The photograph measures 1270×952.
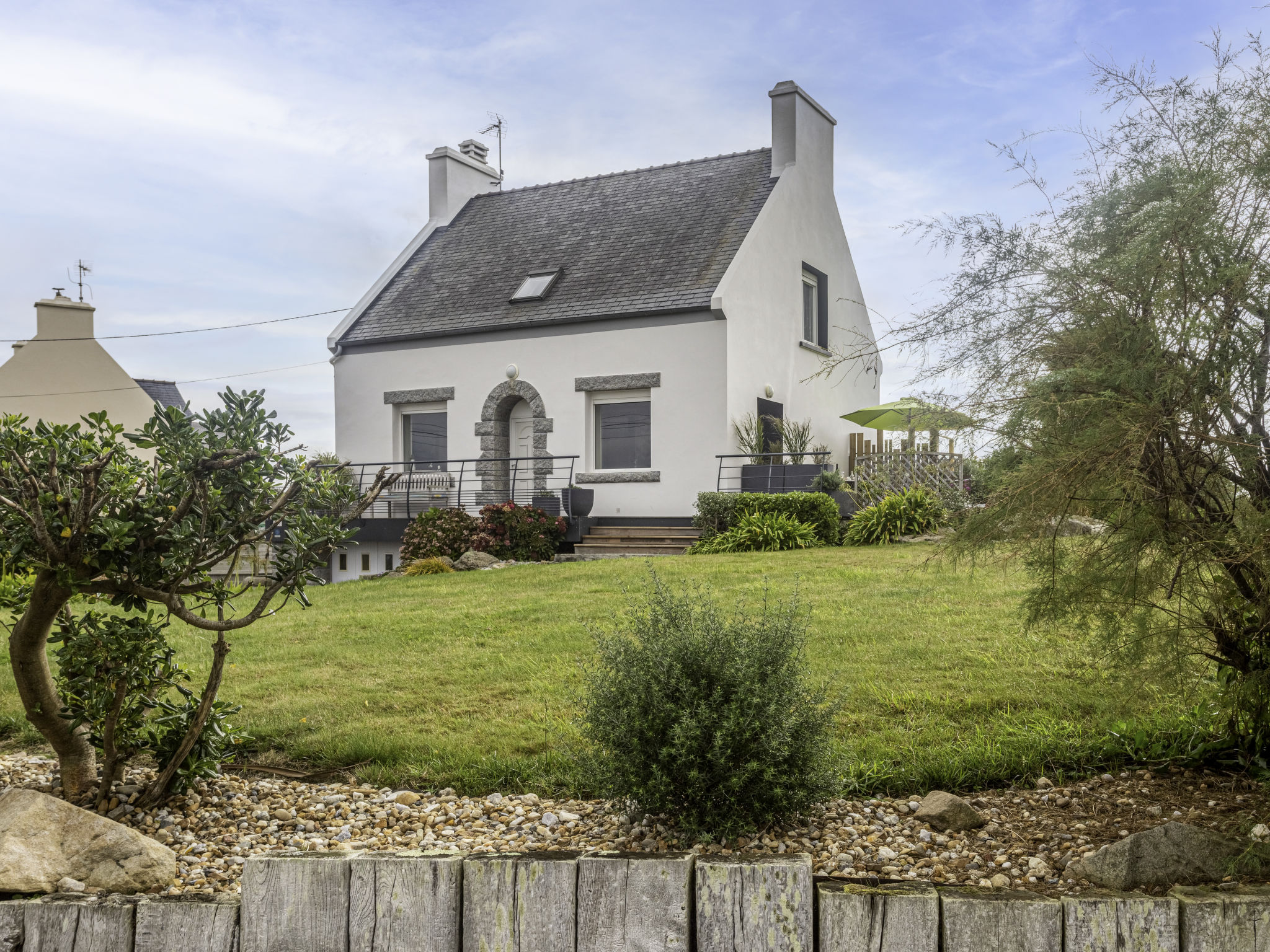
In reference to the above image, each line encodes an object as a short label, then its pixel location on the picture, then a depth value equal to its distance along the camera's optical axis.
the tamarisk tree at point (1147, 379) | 2.61
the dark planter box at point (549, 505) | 15.13
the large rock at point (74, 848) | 2.71
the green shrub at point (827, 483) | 14.49
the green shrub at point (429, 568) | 12.68
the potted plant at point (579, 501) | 15.56
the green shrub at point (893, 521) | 12.92
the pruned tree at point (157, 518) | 2.79
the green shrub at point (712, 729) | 2.96
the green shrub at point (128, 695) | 3.36
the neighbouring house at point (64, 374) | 22.80
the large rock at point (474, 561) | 12.93
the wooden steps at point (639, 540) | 14.41
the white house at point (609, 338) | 15.70
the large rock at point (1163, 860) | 2.63
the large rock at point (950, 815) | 3.16
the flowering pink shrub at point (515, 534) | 13.84
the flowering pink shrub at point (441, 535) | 14.09
